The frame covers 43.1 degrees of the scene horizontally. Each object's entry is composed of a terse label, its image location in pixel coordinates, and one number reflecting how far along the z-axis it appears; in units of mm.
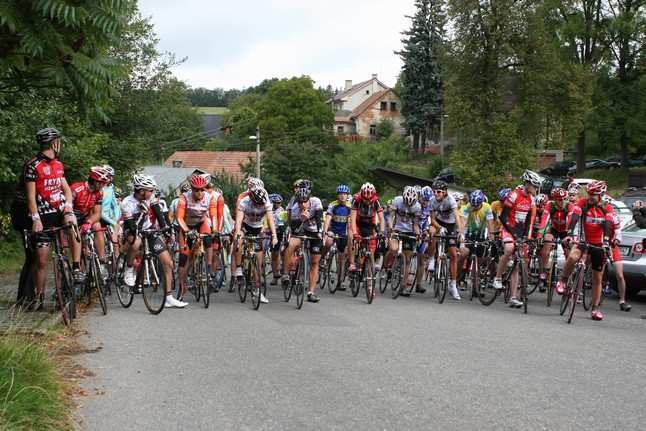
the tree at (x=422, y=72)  68500
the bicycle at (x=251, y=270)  11602
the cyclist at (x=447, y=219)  13750
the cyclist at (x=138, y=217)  11000
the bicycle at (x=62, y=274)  9047
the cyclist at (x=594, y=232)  11516
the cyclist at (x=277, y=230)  14866
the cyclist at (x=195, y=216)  11852
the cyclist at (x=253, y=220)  11789
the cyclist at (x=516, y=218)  12617
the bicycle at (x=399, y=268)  13994
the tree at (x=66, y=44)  5070
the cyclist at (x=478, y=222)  14312
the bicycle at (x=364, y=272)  12945
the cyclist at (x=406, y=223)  13914
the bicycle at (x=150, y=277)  10305
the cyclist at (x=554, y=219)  14328
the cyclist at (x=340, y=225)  14328
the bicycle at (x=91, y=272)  10250
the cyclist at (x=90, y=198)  10859
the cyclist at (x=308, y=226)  12508
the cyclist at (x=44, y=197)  8961
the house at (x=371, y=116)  115875
